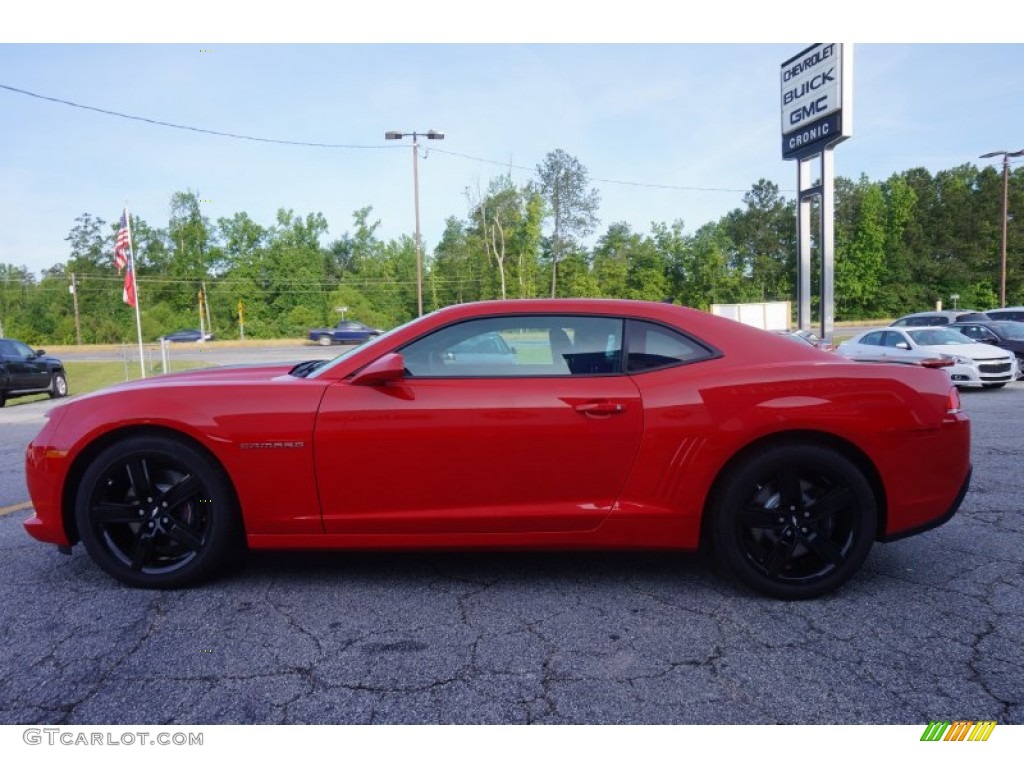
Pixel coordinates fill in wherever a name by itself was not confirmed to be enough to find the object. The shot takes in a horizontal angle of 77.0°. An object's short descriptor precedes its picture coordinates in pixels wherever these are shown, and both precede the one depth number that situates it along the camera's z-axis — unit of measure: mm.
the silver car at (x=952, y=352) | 11883
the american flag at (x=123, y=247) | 16547
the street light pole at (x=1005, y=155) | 29384
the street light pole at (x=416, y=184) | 31231
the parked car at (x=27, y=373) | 13867
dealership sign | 18125
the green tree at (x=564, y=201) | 53938
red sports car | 2793
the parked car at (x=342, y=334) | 41250
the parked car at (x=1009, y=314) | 18469
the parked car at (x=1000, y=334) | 13781
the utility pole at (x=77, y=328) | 55541
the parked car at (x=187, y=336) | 47100
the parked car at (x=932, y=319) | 17719
